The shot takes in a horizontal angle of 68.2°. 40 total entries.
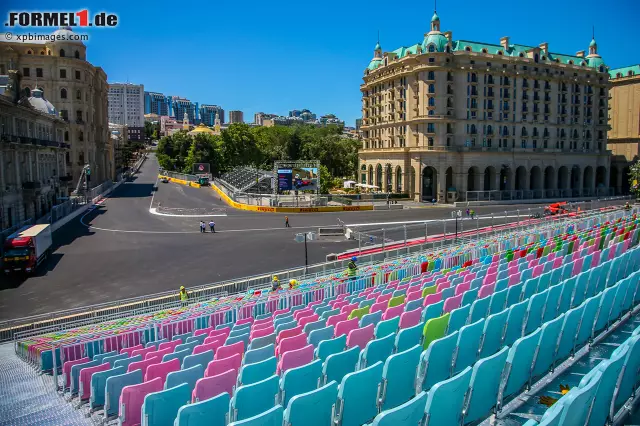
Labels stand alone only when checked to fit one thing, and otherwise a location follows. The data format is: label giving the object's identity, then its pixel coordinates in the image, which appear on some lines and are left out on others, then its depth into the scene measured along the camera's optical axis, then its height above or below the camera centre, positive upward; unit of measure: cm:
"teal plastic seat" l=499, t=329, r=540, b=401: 625 -248
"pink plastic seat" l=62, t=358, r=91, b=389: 1048 -411
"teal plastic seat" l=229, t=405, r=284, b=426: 460 -232
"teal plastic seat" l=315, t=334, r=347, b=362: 809 -283
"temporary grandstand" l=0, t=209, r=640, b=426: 539 -281
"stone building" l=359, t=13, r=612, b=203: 7806 +1085
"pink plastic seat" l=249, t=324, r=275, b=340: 1061 -336
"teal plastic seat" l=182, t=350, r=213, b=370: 840 -315
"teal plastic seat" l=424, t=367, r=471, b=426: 493 -235
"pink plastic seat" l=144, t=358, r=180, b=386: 824 -325
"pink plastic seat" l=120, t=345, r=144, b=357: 1262 -445
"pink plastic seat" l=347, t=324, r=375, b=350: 858 -282
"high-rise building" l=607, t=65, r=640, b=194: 9550 +1210
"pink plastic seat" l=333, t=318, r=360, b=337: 944 -288
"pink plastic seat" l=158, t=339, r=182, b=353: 1146 -395
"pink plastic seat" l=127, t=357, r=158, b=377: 904 -349
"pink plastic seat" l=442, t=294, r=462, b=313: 1052 -272
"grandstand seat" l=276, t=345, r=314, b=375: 769 -288
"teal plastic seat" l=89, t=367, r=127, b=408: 873 -371
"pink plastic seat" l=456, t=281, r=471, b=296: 1285 -287
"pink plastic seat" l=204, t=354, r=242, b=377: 753 -298
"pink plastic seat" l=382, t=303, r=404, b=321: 1072 -297
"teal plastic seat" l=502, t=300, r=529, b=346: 845 -256
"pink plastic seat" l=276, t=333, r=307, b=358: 860 -292
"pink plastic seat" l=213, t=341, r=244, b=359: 873 -311
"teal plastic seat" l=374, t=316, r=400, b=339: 898 -278
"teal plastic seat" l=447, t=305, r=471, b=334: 894 -260
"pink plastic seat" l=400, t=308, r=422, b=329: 979 -282
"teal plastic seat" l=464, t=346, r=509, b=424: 568 -251
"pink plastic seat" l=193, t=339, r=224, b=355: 956 -336
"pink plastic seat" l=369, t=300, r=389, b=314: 1197 -320
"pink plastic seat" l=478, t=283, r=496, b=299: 1157 -267
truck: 2947 -421
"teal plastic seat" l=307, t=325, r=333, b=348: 920 -297
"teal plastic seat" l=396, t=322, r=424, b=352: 800 -266
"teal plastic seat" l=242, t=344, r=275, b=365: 817 -298
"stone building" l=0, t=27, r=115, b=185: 7638 +1780
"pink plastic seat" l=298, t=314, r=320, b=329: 1156 -337
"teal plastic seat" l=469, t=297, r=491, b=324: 942 -258
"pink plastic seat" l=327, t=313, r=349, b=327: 1084 -315
